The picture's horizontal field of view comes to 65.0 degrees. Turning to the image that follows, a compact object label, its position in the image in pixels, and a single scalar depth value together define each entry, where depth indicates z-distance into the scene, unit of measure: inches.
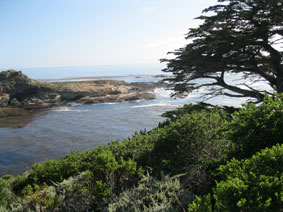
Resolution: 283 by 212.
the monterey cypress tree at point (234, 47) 402.9
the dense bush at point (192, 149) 201.4
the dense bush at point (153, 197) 161.5
